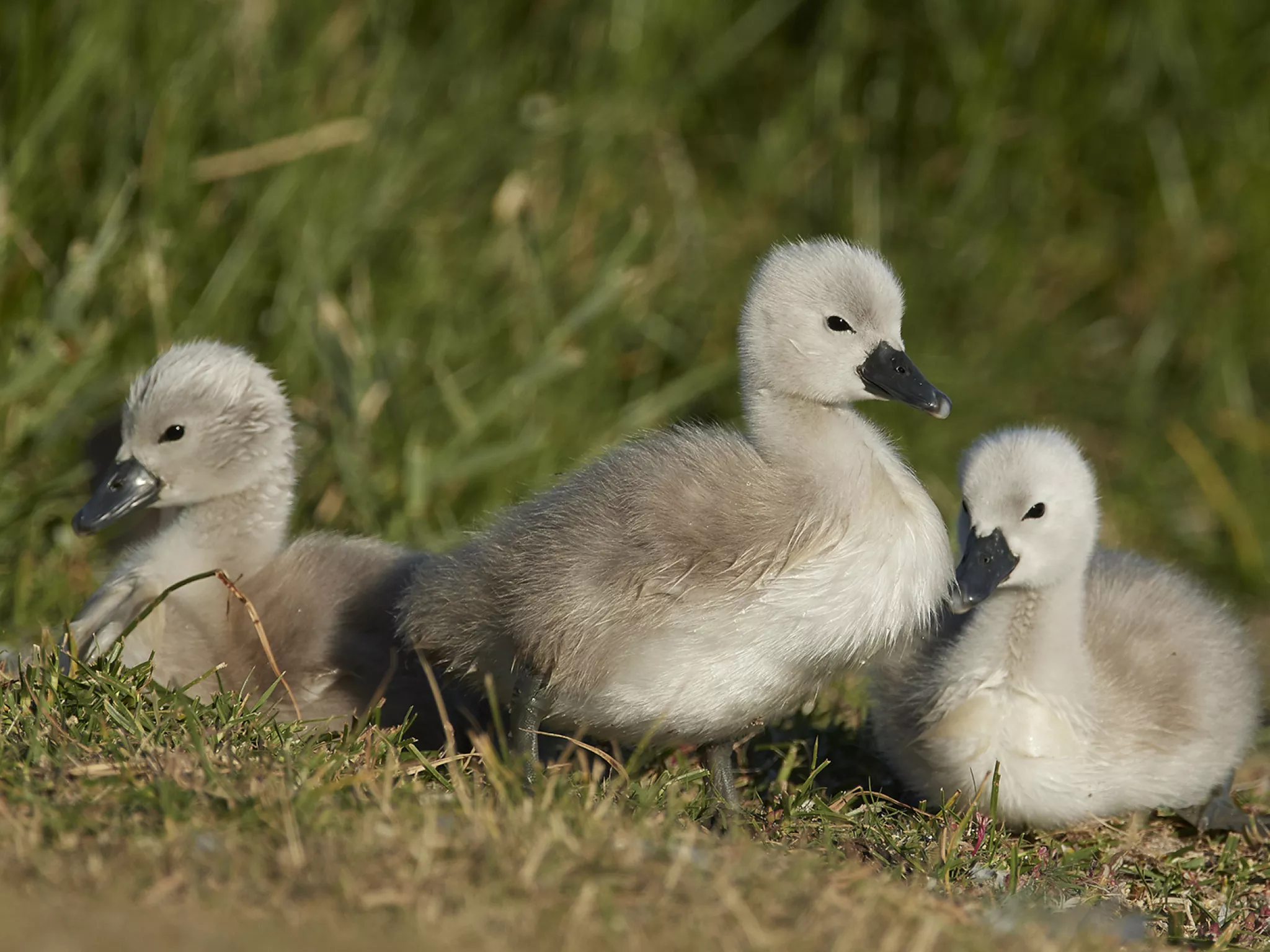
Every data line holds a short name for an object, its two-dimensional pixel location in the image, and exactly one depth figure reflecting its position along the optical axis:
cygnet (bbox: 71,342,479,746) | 8.16
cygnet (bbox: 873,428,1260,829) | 7.94
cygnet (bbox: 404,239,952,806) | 6.94
